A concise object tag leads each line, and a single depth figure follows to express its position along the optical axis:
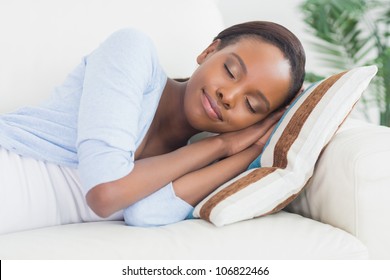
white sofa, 1.91
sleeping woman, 1.99
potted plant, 2.95
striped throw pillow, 2.01
